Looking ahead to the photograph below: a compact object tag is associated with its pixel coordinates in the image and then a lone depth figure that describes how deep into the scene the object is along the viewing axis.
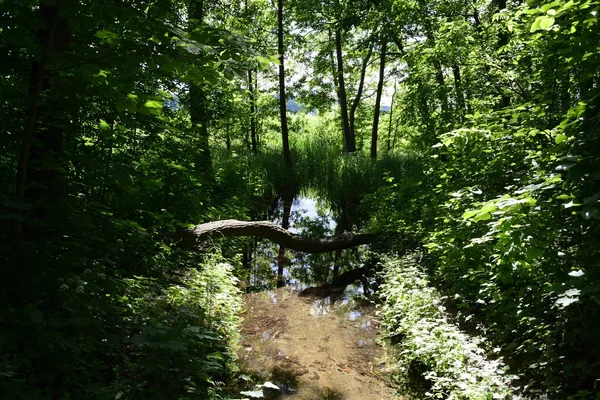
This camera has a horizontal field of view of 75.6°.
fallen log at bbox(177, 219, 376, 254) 5.86
